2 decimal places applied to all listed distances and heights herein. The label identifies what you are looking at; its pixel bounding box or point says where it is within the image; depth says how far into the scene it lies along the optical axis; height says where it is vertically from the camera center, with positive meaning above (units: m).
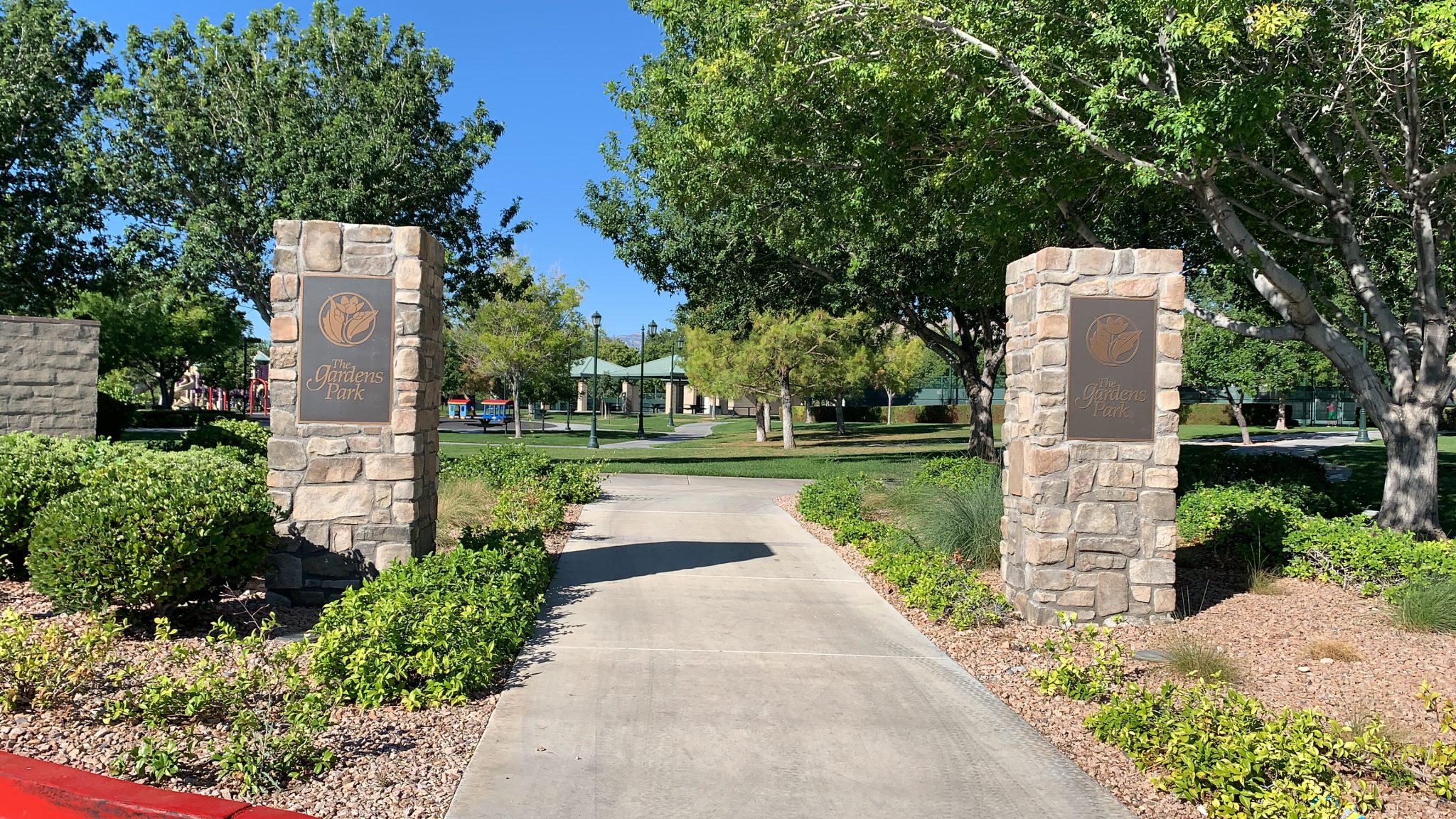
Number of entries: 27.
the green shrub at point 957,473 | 11.43 -0.58
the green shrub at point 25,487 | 6.59 -0.62
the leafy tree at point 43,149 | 16.16 +4.48
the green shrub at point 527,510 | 9.88 -1.10
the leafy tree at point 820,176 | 10.54 +3.45
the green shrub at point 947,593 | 6.91 -1.29
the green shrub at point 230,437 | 13.46 -0.46
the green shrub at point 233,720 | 3.74 -1.41
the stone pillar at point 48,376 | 10.95 +0.31
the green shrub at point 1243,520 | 8.69 -0.81
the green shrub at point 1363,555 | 7.53 -0.96
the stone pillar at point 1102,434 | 6.90 -0.01
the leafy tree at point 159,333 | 31.97 +2.73
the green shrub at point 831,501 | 11.77 -1.01
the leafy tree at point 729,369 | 30.55 +1.85
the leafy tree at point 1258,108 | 8.23 +3.34
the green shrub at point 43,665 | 4.28 -1.26
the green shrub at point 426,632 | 4.80 -1.24
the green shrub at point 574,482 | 13.16 -0.96
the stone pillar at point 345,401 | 6.77 +0.07
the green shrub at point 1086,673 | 5.25 -1.41
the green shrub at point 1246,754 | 3.73 -1.40
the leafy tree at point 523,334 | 34.00 +3.11
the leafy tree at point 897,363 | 37.19 +2.70
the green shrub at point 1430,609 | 6.53 -1.18
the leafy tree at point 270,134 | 14.85 +4.64
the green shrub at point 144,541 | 5.38 -0.82
